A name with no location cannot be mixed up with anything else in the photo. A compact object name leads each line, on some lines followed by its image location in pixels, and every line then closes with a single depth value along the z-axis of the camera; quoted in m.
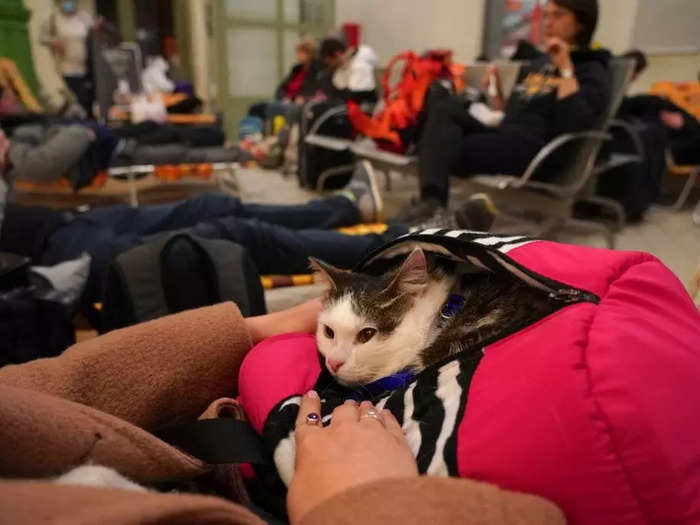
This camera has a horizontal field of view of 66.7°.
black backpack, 1.24
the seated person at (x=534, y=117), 2.49
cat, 0.76
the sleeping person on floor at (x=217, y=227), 1.65
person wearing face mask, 5.56
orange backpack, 2.90
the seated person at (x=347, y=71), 4.25
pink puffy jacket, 0.47
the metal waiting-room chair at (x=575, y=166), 2.42
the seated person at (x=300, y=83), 4.90
